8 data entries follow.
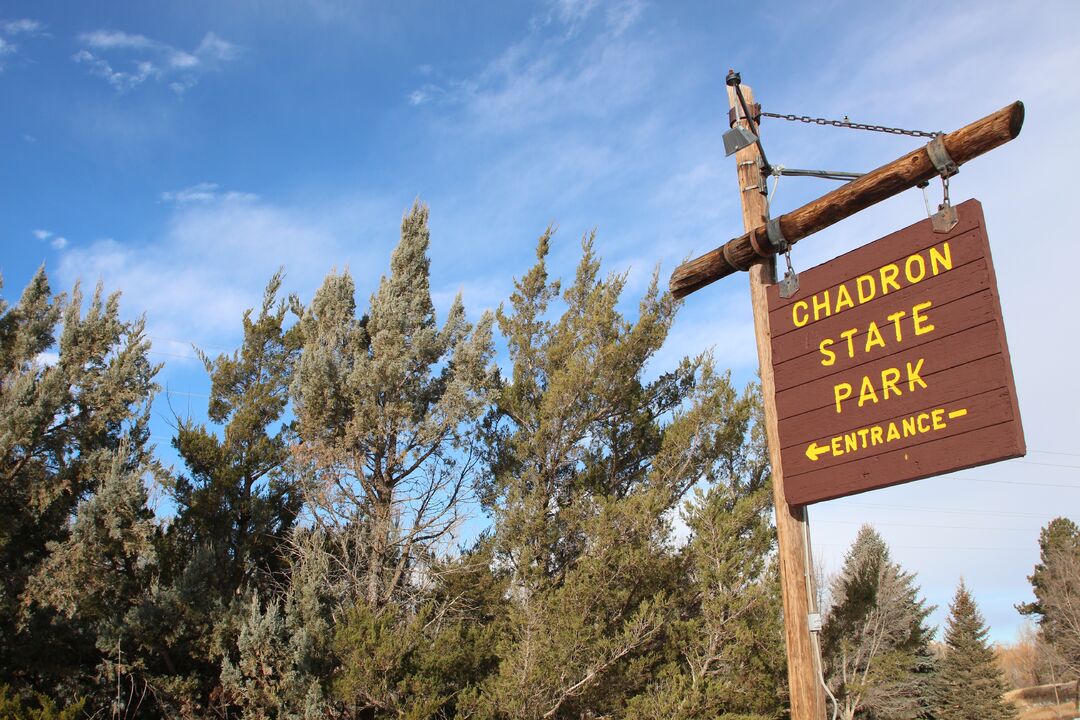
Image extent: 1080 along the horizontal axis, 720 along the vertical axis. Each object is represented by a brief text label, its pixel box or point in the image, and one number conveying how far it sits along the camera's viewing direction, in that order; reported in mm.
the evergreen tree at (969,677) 26344
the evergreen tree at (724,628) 10891
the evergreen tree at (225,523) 11977
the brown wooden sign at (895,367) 3430
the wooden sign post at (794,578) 4508
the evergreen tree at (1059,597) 33625
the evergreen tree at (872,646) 14273
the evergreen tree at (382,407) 13836
